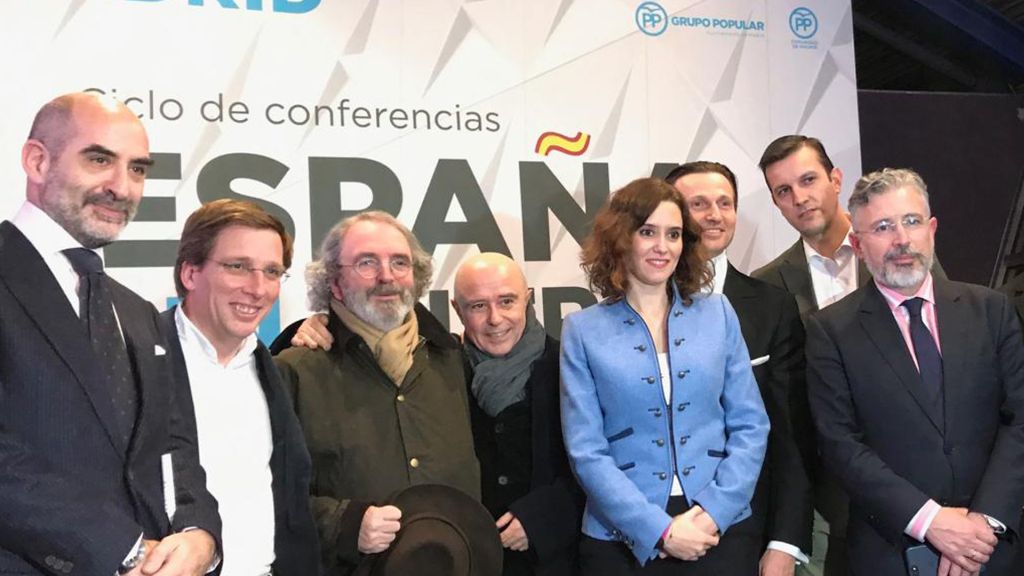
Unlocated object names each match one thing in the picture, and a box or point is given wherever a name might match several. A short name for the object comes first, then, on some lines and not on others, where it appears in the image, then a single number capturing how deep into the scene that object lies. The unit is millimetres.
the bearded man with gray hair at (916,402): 2557
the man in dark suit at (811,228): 3486
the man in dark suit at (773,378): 2873
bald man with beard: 1841
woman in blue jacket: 2592
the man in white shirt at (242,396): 2453
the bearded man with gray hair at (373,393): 2711
